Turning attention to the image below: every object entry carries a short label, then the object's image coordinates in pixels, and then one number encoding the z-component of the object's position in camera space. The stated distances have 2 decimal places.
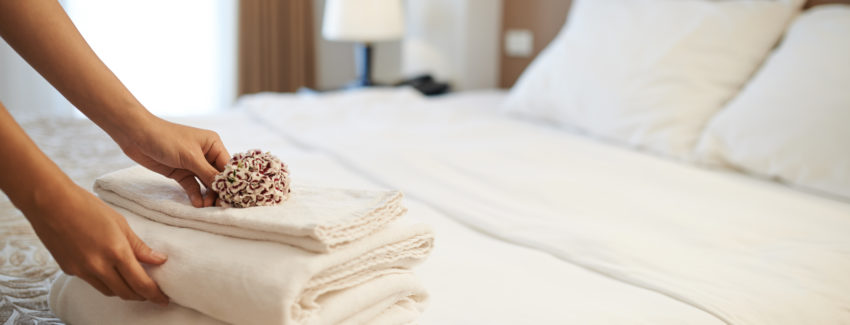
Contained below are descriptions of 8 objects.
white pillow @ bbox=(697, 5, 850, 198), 1.29
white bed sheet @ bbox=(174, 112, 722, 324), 0.79
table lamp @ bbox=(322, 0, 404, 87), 3.06
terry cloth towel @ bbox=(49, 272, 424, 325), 0.67
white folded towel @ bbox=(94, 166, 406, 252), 0.64
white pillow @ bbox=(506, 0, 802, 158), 1.65
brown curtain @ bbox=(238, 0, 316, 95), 3.70
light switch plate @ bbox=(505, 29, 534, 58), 2.88
